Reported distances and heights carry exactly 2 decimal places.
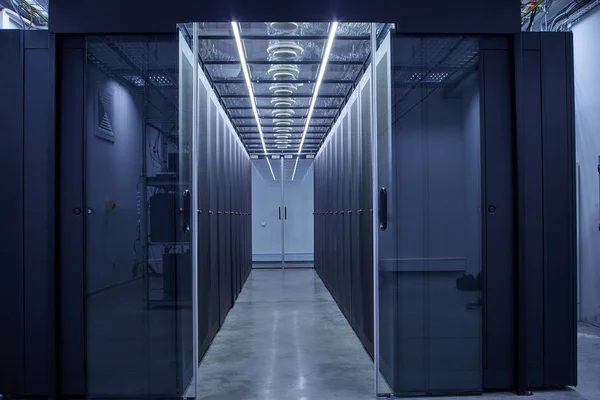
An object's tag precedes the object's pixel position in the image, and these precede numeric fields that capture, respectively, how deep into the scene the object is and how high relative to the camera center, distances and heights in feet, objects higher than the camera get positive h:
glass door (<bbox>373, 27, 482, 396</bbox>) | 12.21 +0.63
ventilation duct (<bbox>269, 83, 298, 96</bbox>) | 21.99 +4.90
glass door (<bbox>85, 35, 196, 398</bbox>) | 11.80 -0.27
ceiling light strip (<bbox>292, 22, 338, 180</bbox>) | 15.61 +4.92
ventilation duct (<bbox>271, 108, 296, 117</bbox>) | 26.43 +4.74
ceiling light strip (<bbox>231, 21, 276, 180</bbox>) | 15.44 +4.95
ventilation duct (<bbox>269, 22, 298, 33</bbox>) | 15.51 +5.20
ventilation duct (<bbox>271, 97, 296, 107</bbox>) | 24.34 +4.84
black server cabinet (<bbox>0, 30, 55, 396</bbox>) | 11.73 +0.05
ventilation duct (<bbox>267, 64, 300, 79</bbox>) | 19.48 +4.97
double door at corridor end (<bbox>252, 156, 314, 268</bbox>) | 50.78 -0.88
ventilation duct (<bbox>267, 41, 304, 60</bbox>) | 17.29 +5.10
